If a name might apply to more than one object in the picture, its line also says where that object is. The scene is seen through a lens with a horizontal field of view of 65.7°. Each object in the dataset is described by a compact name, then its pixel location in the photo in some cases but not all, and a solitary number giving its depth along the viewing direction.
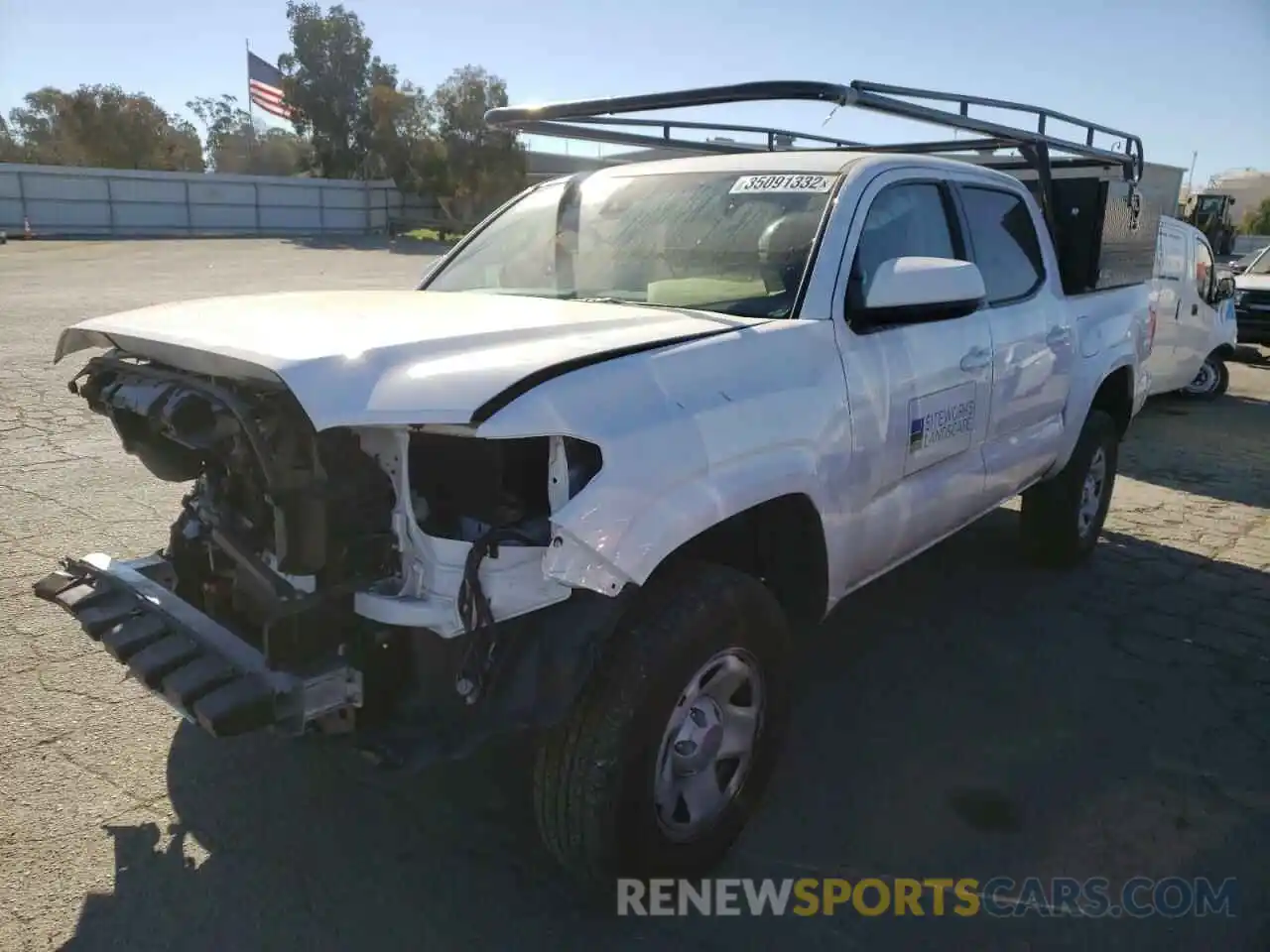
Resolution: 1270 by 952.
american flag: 41.84
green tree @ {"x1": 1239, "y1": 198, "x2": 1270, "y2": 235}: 65.06
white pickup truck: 2.34
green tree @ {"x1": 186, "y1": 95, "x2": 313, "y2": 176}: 58.19
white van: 9.63
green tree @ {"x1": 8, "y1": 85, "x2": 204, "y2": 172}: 50.31
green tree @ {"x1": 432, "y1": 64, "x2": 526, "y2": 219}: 41.88
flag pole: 59.41
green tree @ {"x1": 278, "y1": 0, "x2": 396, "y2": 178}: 46.34
